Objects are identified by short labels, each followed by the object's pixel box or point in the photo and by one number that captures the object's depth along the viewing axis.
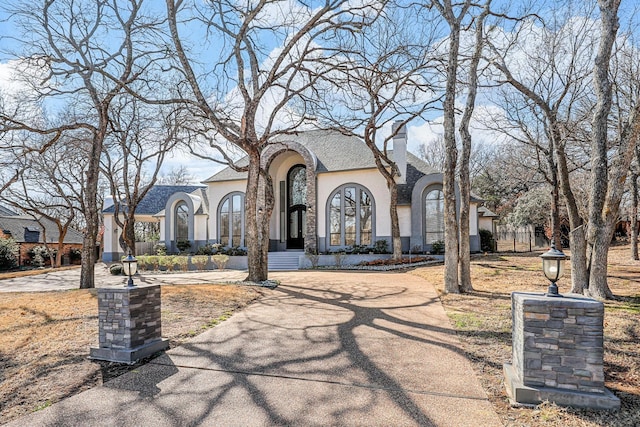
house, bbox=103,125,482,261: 18.28
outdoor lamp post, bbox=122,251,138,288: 5.28
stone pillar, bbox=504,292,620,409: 3.45
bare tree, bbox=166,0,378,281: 10.30
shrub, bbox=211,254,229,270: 17.80
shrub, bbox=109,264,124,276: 16.97
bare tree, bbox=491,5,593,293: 8.37
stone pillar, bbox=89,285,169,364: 4.80
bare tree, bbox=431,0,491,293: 9.24
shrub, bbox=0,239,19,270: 25.02
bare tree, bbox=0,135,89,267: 19.81
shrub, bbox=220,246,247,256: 19.50
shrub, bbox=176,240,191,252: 22.03
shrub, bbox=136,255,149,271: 18.62
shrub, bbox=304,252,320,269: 17.69
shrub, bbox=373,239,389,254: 18.02
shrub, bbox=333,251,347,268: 17.45
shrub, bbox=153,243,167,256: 20.92
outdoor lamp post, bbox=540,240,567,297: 3.80
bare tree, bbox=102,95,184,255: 17.94
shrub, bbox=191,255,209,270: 17.94
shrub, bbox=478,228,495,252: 20.41
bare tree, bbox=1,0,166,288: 10.75
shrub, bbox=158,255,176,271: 18.08
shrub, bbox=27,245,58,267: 28.56
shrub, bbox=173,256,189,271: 18.05
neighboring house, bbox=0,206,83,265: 29.28
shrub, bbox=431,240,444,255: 17.62
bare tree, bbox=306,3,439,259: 11.16
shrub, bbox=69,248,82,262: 30.84
